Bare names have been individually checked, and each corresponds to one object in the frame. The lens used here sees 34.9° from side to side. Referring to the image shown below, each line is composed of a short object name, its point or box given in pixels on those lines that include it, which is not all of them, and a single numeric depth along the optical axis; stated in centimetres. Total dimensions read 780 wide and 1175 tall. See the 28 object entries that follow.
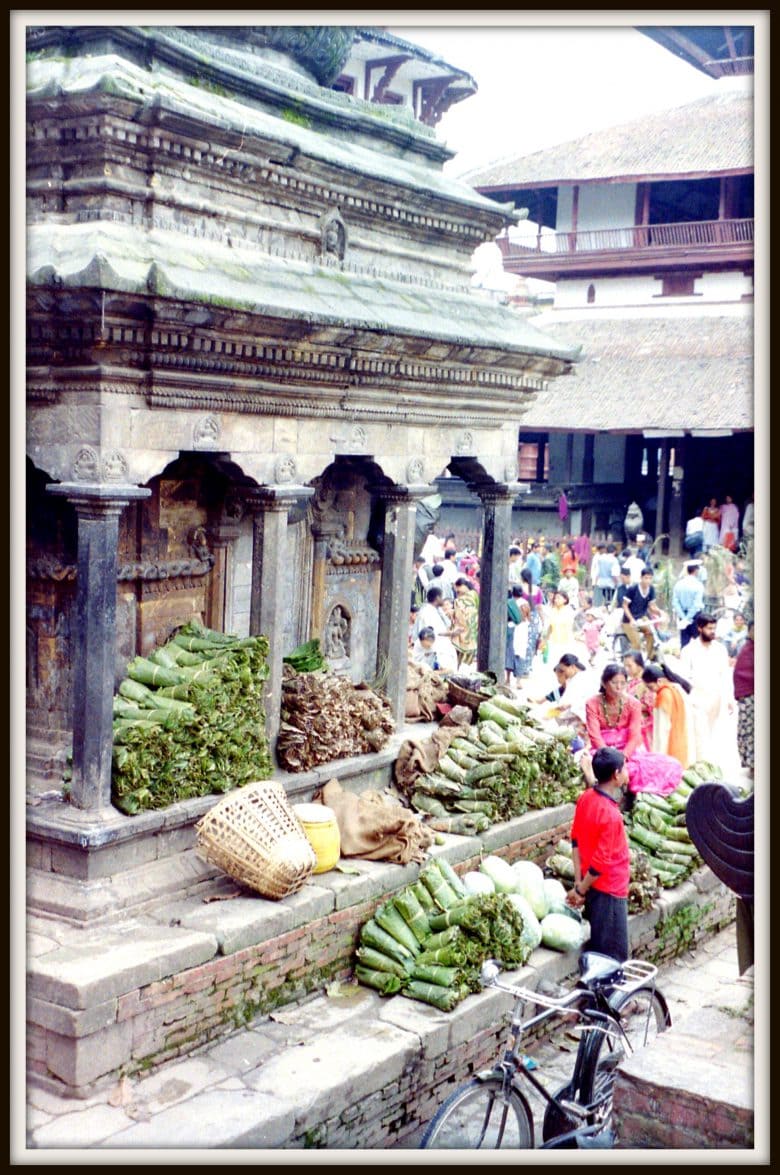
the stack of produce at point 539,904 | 866
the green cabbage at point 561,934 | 867
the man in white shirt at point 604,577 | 2308
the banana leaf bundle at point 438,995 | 752
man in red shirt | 767
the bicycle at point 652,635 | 1482
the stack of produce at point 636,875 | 940
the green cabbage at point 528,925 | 842
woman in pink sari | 984
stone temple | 697
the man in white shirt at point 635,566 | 2139
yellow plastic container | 812
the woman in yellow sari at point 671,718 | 1146
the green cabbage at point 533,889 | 888
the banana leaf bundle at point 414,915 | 800
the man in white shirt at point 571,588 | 1978
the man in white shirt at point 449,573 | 1845
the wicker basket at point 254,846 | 735
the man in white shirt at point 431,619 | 1480
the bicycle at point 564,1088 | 604
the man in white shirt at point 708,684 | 1177
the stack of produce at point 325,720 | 866
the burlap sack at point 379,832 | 852
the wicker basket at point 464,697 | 1075
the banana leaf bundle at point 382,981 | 777
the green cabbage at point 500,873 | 883
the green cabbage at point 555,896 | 900
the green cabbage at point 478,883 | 866
